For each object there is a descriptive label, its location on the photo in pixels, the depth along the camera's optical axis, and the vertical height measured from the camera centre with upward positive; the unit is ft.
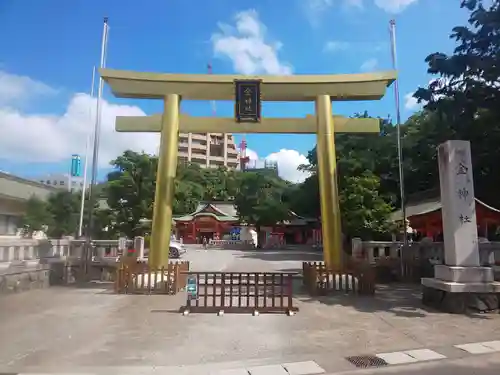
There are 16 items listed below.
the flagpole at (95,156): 55.06 +12.32
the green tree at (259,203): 139.33 +14.68
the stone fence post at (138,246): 63.98 -0.61
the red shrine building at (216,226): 161.89 +7.42
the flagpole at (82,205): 57.91 +5.28
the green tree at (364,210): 73.87 +6.59
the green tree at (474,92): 39.52 +16.72
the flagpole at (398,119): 54.60 +17.90
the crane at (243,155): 296.71 +72.84
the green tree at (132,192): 78.08 +9.84
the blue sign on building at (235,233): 159.63 +4.32
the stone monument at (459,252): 30.83 -0.40
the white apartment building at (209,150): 327.47 +79.60
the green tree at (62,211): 34.55 +2.92
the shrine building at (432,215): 62.69 +5.16
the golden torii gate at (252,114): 44.80 +15.39
